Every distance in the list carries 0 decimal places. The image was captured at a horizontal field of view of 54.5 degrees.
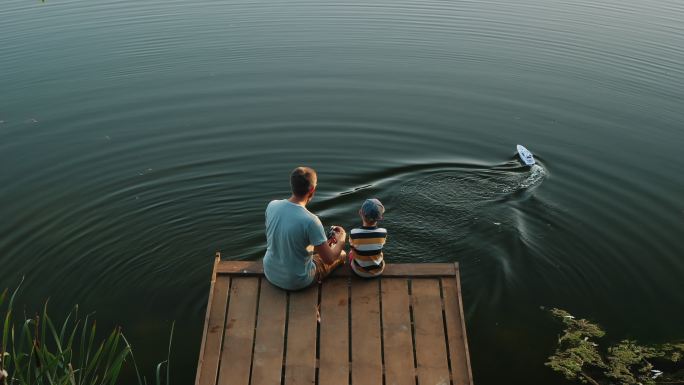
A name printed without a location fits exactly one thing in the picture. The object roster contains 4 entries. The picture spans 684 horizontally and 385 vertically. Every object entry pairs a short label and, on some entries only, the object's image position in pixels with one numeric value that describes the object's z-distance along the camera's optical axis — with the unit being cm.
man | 545
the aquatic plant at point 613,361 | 600
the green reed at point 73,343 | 609
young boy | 579
